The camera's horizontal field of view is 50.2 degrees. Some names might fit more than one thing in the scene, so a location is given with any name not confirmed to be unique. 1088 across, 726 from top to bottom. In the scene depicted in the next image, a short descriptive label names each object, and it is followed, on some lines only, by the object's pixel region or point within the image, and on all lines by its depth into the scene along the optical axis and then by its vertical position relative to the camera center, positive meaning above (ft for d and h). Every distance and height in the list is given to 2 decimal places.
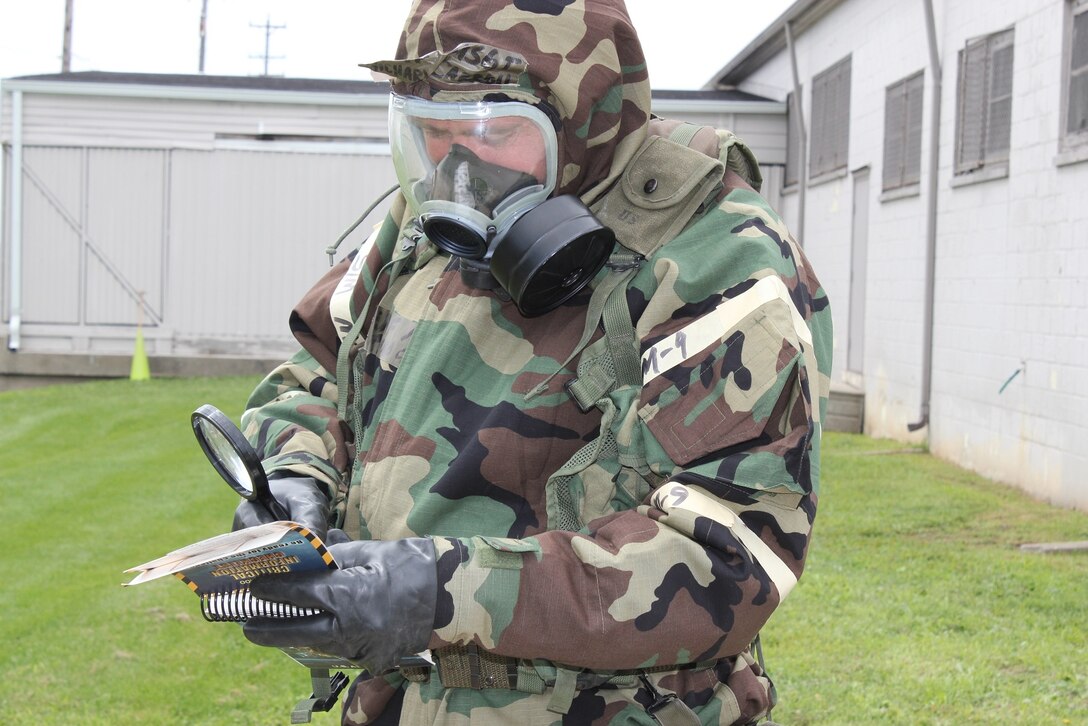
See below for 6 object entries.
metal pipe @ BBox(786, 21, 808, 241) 51.78 +9.75
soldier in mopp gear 5.67 -0.34
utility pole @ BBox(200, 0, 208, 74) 164.66 +44.90
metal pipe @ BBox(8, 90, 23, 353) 57.52 +4.57
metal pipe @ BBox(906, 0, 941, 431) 36.01 +4.26
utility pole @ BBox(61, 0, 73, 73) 110.01 +26.69
